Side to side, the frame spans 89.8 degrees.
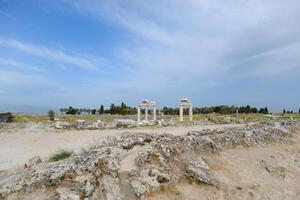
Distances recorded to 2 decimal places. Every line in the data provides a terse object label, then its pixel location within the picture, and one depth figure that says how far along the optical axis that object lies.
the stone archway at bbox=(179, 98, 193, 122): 17.41
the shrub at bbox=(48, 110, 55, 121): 21.76
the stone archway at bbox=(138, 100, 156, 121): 18.31
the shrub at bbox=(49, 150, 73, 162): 6.27
